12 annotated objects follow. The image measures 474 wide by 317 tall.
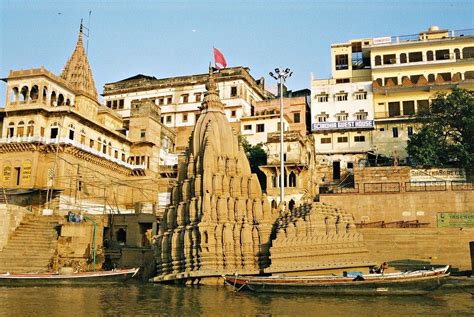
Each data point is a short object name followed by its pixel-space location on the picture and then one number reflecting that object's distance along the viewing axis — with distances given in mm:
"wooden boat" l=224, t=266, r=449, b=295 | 18016
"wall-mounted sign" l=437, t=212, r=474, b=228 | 31403
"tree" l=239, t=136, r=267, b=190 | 46000
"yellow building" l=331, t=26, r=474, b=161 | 47281
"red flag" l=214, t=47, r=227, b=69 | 36425
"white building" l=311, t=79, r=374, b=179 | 47625
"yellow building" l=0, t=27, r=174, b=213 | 39125
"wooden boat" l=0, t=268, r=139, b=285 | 24531
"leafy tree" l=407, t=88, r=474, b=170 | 37719
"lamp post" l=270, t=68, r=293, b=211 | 34156
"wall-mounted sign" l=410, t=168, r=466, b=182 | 37656
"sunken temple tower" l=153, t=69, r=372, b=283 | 20453
